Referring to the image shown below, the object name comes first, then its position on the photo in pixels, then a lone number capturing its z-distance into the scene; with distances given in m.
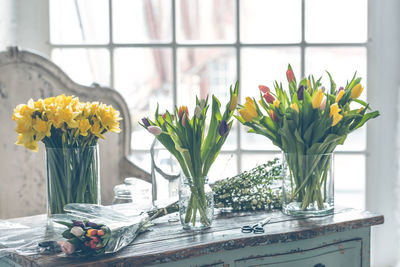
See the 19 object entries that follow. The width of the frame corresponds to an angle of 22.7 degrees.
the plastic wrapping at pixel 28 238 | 2.59
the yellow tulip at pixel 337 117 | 2.77
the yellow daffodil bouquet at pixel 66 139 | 2.65
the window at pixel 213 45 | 4.20
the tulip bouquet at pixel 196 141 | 2.74
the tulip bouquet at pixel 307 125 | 2.80
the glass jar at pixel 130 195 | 2.96
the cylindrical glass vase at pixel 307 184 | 2.84
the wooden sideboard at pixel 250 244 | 2.55
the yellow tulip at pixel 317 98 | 2.76
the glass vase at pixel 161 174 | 2.98
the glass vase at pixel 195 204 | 2.74
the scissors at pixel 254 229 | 2.72
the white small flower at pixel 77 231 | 2.50
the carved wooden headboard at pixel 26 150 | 3.70
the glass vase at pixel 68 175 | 2.70
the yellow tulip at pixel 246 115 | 2.85
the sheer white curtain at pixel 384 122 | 4.14
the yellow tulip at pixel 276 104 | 2.83
